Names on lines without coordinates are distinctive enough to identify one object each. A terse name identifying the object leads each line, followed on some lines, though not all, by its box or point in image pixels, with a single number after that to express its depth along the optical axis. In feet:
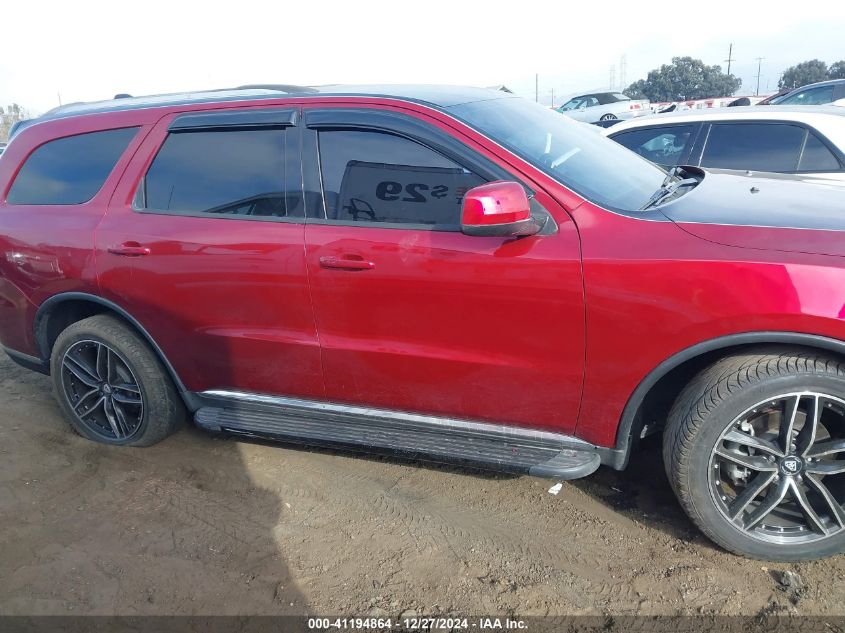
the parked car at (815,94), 39.17
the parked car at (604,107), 65.46
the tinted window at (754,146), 16.63
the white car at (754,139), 16.14
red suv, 7.83
